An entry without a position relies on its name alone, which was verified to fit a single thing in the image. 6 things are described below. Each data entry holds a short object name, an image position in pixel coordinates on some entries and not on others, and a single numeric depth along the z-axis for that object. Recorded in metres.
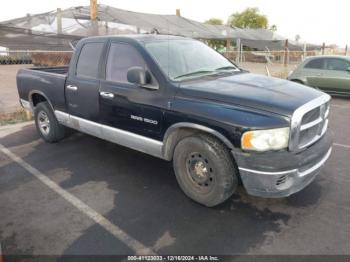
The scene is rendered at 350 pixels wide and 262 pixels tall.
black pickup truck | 3.16
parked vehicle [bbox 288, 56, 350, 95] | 10.41
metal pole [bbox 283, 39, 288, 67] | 17.46
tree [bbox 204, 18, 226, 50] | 64.44
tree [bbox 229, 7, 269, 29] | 55.84
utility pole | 13.32
